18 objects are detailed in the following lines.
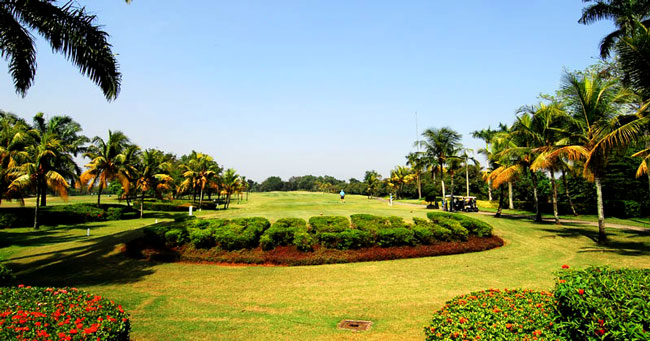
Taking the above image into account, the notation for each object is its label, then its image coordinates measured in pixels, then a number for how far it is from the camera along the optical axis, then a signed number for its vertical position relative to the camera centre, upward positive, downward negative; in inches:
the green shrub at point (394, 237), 542.3 -79.7
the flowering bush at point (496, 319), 164.2 -73.2
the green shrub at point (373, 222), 603.5 -63.2
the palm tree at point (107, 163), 1235.9 +103.4
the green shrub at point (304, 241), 517.3 -83.7
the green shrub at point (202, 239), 535.5 -83.2
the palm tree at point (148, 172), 1424.7 +80.8
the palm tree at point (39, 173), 962.7 +50.4
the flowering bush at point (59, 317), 162.9 -73.8
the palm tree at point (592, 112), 598.9 +158.5
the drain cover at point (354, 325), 265.6 -114.1
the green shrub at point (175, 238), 550.0 -82.8
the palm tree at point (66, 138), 1291.8 +264.0
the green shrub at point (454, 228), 588.1 -68.7
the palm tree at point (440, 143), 1413.6 +213.8
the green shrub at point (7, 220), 971.9 -95.6
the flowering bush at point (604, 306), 133.0 -51.4
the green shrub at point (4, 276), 311.7 -86.1
